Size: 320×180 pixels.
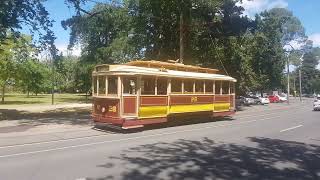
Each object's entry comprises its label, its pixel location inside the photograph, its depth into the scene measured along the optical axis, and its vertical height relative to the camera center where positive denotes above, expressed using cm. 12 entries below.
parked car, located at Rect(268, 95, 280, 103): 4440 -124
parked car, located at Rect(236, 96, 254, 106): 3332 -116
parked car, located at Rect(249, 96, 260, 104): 3678 -117
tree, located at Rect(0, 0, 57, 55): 1319 +401
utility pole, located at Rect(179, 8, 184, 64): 1900 +405
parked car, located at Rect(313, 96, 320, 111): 2416 -127
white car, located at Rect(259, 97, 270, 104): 3698 -119
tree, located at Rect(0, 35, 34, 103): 2437 +333
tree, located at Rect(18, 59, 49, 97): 2700 +195
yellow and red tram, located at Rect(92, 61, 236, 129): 1127 -6
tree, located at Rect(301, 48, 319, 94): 7765 +612
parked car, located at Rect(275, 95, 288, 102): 4588 -128
